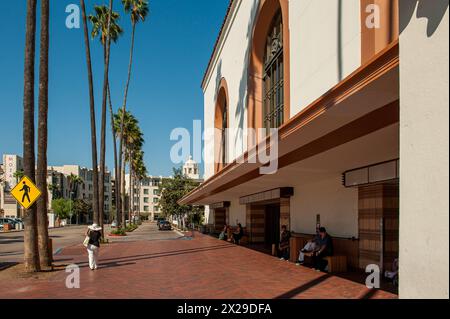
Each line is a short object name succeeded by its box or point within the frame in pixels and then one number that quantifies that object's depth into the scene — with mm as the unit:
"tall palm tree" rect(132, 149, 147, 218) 75838
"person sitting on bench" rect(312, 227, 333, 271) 12469
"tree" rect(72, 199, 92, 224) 112500
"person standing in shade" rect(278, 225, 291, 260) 15828
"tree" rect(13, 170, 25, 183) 90688
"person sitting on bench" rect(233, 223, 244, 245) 24641
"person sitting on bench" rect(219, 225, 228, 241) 28453
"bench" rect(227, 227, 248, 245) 25125
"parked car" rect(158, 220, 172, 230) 52438
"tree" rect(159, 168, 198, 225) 55375
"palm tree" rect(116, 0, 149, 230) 37475
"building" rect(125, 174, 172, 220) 153625
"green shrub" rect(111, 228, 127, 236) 38278
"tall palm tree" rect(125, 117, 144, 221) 59369
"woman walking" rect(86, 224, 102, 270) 13086
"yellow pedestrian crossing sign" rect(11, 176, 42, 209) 11734
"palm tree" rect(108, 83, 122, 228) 43106
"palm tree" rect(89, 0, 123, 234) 28953
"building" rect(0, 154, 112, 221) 103938
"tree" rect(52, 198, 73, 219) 101688
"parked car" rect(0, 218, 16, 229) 62681
